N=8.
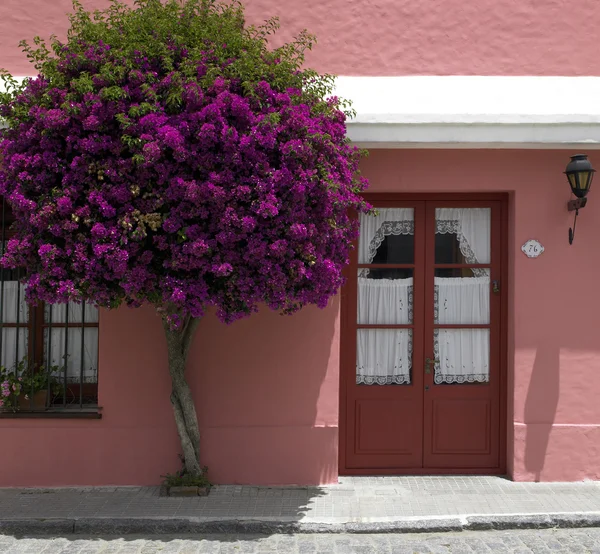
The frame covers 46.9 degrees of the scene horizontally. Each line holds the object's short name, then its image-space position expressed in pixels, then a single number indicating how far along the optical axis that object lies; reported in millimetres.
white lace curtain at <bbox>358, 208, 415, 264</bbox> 6562
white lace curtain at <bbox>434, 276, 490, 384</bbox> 6555
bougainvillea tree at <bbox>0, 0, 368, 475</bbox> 4766
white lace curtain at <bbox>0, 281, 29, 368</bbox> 6480
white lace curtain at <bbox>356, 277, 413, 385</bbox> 6555
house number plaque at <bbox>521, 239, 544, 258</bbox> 6293
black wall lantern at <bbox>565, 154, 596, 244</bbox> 5836
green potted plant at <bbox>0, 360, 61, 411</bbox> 6182
